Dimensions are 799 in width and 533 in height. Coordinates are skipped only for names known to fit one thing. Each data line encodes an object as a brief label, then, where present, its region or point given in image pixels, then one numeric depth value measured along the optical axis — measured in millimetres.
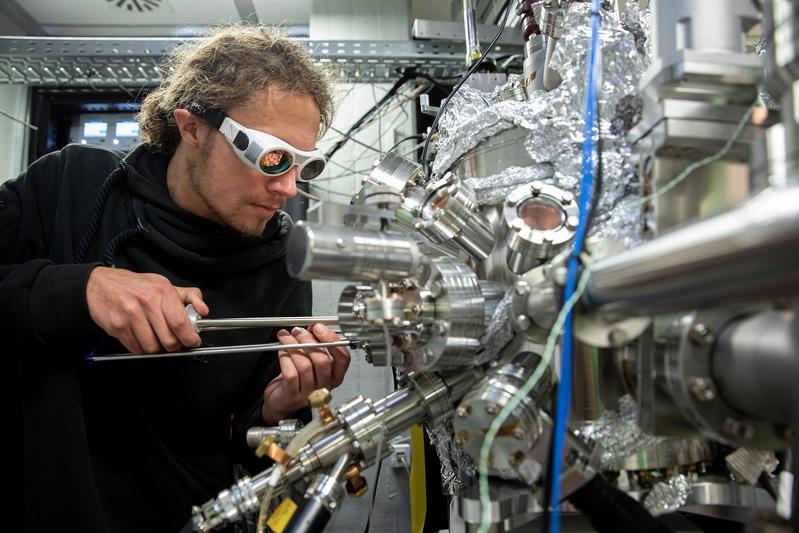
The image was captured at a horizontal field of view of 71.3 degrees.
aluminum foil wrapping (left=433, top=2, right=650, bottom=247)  622
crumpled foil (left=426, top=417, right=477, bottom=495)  704
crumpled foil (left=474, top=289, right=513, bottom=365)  612
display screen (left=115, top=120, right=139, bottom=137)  2719
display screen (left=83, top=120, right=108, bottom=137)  2730
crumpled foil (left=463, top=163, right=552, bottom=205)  680
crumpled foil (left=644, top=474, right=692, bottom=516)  572
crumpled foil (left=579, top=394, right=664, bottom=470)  577
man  861
